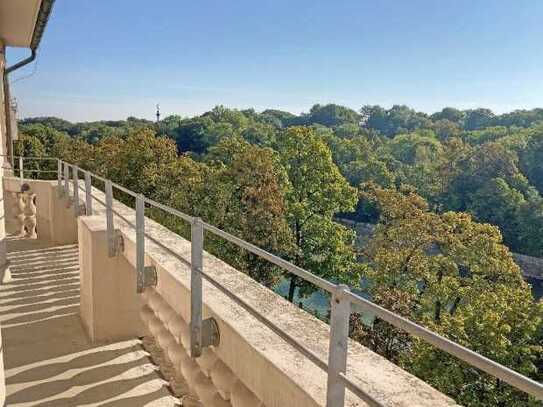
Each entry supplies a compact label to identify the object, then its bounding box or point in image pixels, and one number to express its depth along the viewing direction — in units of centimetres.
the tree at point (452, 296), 1337
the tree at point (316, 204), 2303
